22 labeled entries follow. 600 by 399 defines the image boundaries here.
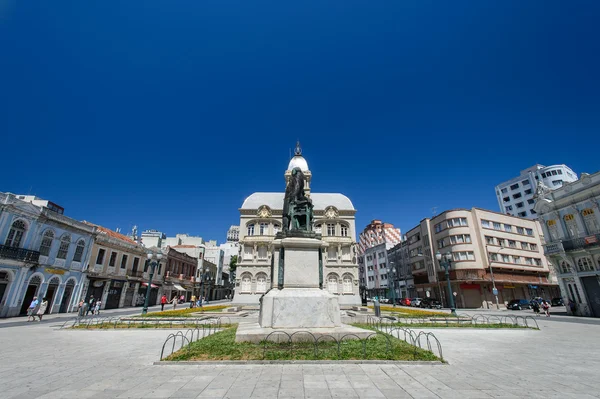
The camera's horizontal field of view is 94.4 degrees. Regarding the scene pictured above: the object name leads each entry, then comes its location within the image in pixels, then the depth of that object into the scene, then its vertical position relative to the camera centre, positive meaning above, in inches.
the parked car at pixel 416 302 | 1783.5 -22.8
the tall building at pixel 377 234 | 3814.0 +849.4
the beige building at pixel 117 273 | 1237.7 +96.7
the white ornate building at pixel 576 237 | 999.6 +231.4
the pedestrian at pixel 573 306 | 1044.6 -17.4
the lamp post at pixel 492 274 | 1580.2 +146.9
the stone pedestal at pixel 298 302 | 340.2 -6.3
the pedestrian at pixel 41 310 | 765.5 -46.8
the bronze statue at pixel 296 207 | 432.8 +135.9
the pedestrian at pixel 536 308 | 1129.4 -29.1
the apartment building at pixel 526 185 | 2906.0 +1221.9
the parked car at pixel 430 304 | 1656.0 -29.1
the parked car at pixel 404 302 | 1906.4 -24.8
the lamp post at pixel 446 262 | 893.8 +113.8
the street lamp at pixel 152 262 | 899.9 +101.0
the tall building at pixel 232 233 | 5521.7 +1197.9
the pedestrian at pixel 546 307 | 994.7 -21.3
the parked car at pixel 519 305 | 1505.9 -24.1
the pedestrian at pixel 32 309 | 755.7 -44.4
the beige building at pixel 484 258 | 1713.8 +265.4
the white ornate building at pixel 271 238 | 1657.2 +317.0
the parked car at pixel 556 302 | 1626.5 -5.9
